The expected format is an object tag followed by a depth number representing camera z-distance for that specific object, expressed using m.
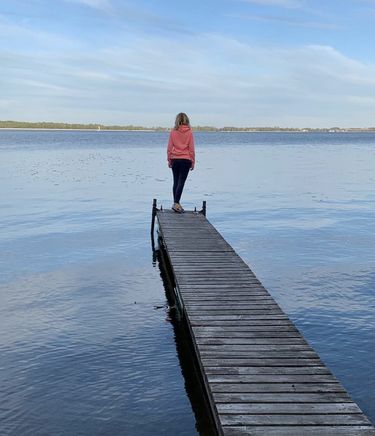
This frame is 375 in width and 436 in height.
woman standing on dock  15.80
